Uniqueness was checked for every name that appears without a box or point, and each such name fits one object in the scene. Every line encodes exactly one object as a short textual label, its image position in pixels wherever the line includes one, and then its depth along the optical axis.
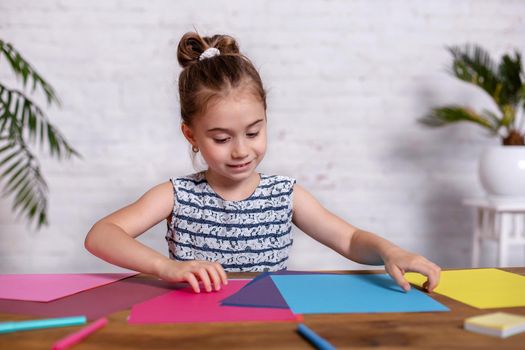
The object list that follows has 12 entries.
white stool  2.13
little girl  1.21
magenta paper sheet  0.69
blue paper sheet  0.75
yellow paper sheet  0.79
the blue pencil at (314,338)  0.58
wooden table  0.60
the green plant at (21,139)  1.48
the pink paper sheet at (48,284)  0.82
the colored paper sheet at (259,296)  0.75
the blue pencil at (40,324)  0.65
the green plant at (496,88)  2.12
